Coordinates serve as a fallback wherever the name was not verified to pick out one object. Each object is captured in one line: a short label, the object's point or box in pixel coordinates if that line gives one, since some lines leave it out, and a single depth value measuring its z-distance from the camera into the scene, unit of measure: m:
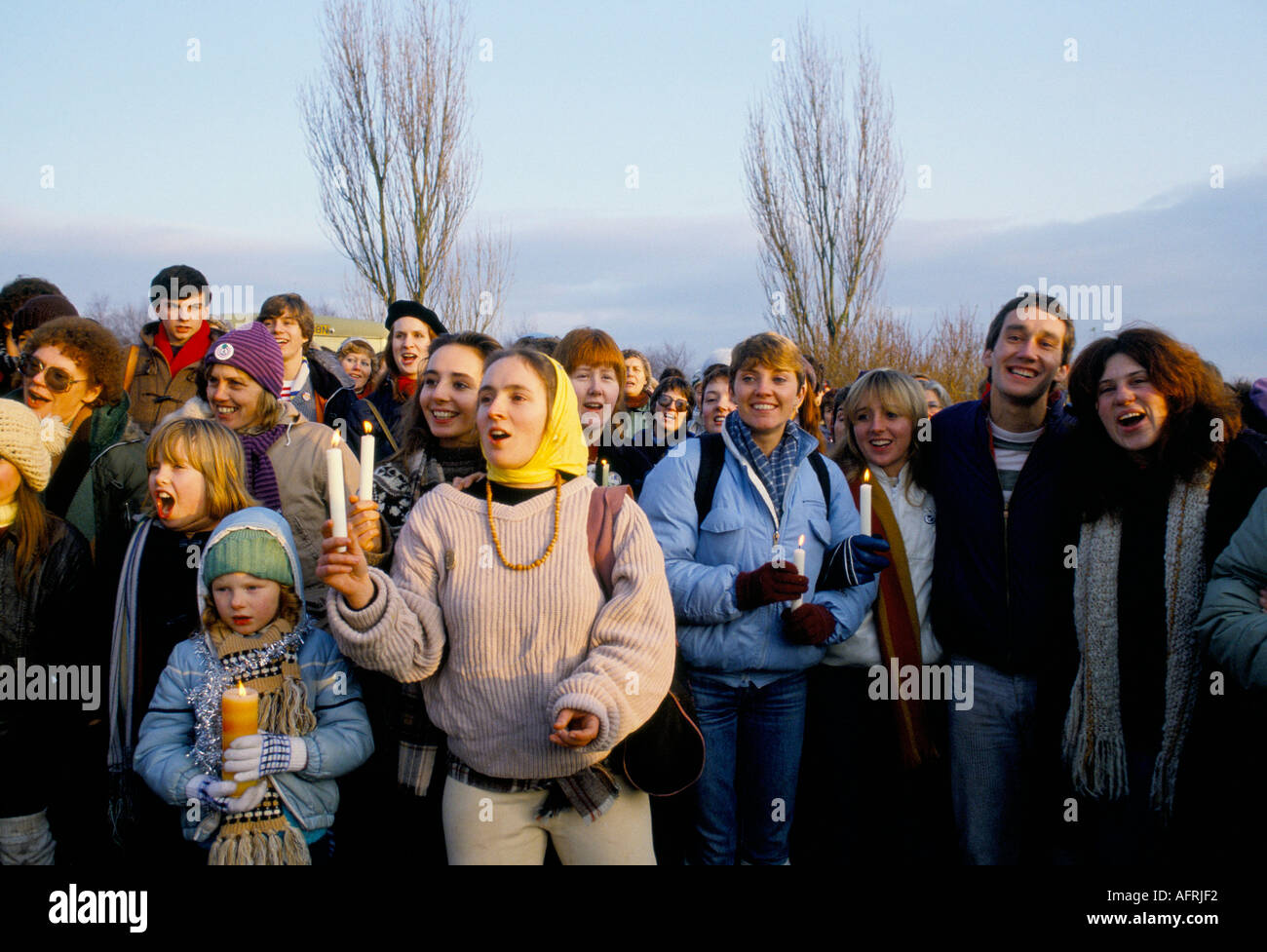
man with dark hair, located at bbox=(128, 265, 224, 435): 4.51
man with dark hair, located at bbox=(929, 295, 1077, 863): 3.20
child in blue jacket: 2.61
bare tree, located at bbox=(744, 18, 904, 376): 16.45
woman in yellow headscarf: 2.42
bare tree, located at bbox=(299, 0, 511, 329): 13.85
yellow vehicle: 14.94
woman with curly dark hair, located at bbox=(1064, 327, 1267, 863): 2.89
